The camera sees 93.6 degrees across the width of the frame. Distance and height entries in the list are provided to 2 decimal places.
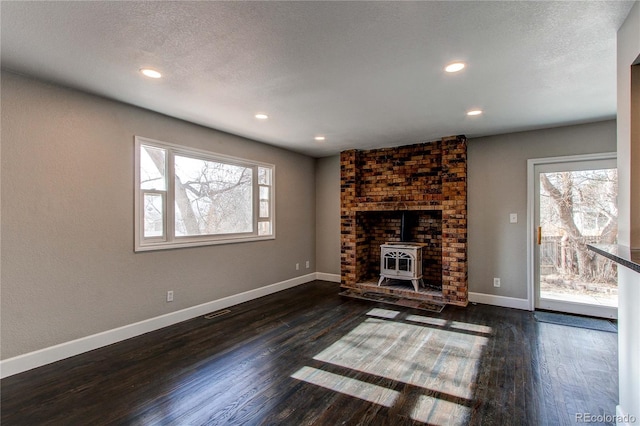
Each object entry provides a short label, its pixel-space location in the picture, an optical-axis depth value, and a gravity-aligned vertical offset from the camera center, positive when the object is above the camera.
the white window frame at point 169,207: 3.32 +0.10
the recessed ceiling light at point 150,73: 2.44 +1.18
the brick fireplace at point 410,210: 4.48 +0.09
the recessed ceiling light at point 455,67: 2.31 +1.17
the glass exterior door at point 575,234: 3.74 -0.23
